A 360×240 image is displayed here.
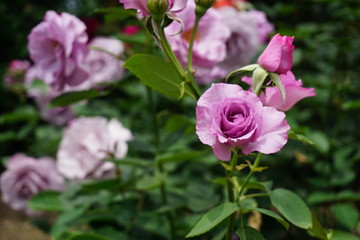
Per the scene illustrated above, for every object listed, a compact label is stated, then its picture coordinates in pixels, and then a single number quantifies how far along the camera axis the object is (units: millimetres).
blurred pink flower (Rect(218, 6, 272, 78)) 1133
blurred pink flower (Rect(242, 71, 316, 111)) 813
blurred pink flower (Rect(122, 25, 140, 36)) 1608
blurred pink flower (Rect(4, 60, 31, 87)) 2251
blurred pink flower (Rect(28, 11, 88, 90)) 989
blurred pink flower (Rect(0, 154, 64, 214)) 1434
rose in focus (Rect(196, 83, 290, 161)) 766
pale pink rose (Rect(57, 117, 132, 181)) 1230
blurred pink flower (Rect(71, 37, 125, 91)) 1255
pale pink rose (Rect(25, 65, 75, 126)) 1668
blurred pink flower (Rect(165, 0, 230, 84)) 943
